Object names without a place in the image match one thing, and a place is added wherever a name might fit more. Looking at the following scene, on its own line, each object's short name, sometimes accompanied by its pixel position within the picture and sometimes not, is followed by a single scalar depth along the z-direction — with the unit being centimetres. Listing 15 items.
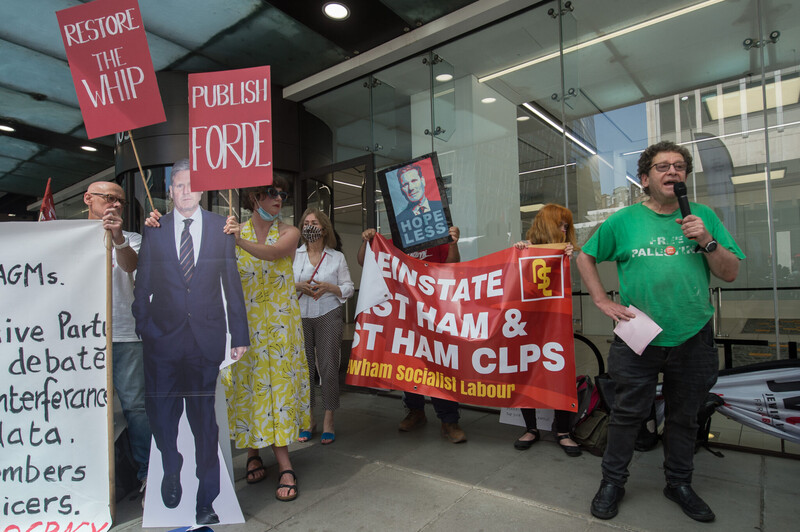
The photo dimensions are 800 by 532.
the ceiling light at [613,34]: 376
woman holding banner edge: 324
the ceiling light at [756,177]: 333
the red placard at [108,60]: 240
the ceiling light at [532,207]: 419
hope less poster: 333
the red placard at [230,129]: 239
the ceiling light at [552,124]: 412
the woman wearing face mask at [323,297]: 366
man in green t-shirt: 226
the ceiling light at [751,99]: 327
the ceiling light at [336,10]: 443
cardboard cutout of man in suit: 234
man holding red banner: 350
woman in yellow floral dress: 267
